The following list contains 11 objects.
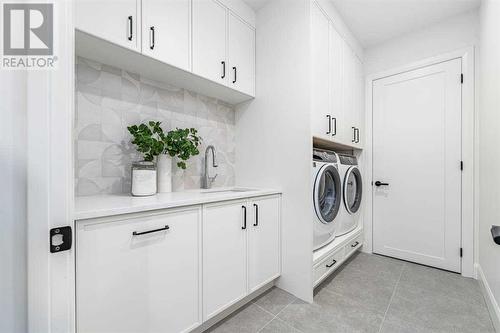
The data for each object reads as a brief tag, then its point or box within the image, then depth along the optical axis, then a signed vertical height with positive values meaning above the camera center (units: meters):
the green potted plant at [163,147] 1.45 +0.13
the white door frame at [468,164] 2.16 +0.02
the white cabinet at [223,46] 1.59 +0.95
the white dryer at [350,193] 2.27 -0.30
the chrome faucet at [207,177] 1.96 -0.10
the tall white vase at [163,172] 1.62 -0.04
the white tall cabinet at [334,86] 1.84 +0.79
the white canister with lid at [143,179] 1.37 -0.08
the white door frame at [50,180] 0.57 -0.04
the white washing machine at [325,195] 1.81 -0.27
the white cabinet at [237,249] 1.36 -0.59
